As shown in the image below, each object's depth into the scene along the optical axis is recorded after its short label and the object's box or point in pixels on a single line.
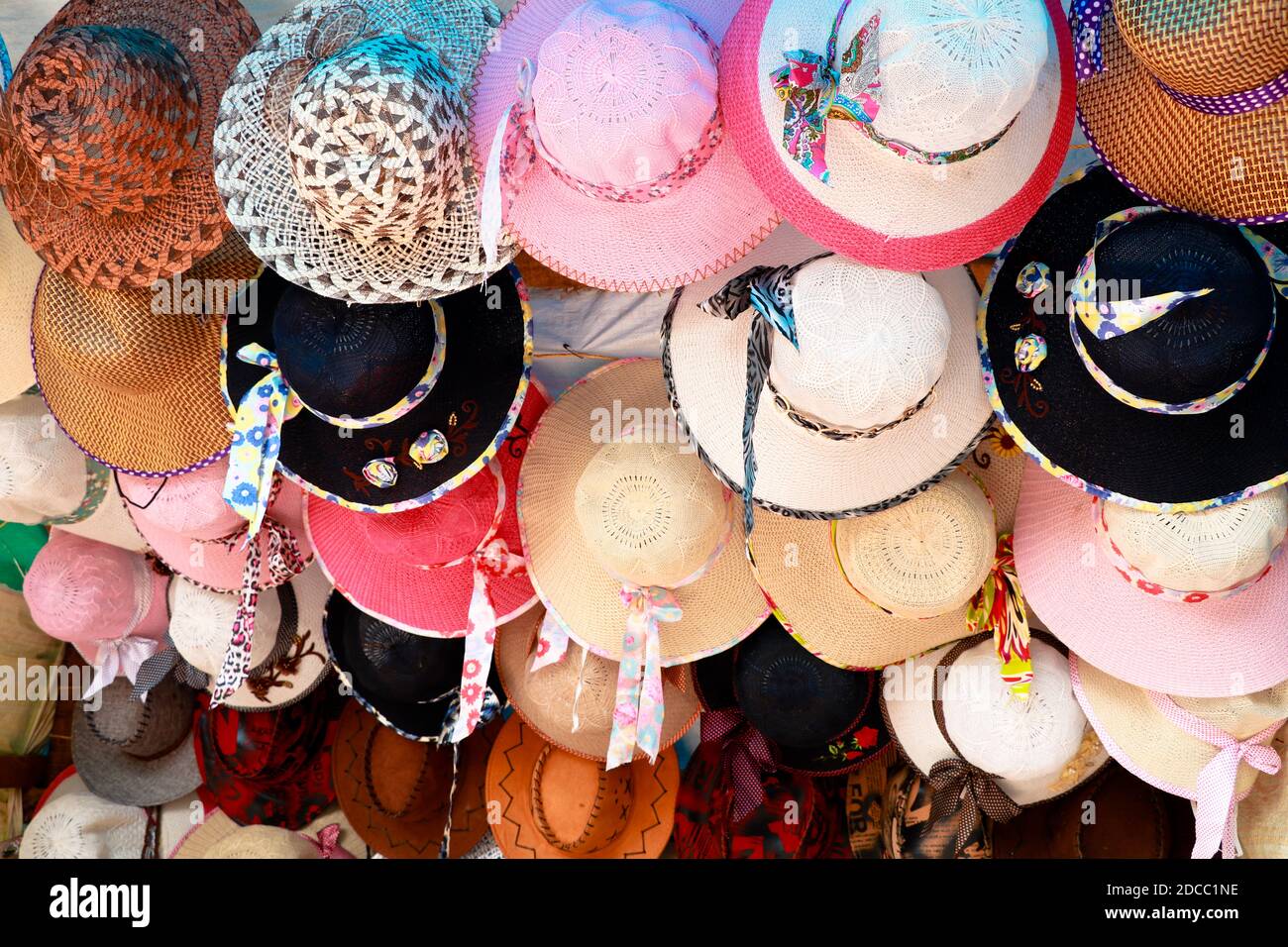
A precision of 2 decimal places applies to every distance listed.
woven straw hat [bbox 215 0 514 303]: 2.09
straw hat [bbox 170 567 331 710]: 3.21
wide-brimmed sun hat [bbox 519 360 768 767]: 2.48
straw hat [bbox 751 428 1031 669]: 2.34
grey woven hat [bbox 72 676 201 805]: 3.63
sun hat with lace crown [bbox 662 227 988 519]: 1.93
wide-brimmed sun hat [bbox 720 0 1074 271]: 1.64
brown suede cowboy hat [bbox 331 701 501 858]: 3.33
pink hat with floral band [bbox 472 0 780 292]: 1.84
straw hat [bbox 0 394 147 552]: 2.92
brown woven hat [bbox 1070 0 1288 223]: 1.60
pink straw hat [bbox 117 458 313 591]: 2.83
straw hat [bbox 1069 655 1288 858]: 2.33
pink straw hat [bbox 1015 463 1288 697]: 2.26
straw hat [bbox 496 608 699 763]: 2.92
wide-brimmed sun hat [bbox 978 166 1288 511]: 1.85
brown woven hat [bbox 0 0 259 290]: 2.17
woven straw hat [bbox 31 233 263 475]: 2.62
